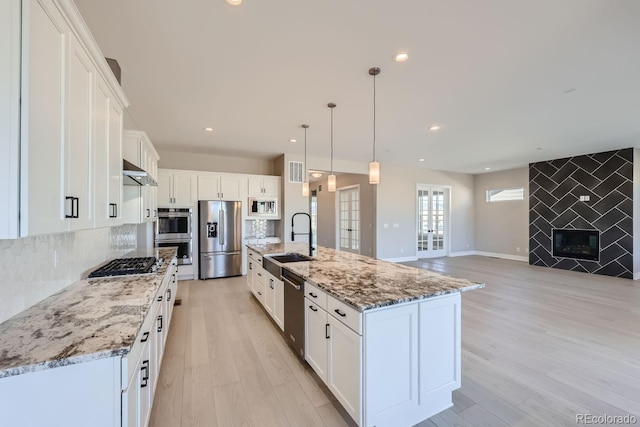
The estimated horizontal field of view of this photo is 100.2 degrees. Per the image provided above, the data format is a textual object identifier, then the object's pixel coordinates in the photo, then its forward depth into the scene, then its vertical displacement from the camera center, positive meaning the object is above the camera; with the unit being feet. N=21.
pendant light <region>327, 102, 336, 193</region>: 11.78 +1.56
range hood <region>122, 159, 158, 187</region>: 7.45 +1.24
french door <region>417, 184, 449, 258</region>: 27.09 -0.61
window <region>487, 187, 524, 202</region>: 26.27 +2.12
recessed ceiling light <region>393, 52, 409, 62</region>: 7.95 +4.79
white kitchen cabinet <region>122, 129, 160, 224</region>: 9.50 +1.16
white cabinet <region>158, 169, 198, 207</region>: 17.48 +1.82
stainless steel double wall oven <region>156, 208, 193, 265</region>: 17.30 -1.02
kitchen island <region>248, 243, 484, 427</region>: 5.25 -2.75
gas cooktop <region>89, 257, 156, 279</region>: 7.20 -1.54
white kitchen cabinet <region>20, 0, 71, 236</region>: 3.18 +1.25
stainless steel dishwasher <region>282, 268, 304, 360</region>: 7.81 -2.96
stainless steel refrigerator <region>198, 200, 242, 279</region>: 18.25 -1.60
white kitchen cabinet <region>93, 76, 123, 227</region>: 5.27 +1.23
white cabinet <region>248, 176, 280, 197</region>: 20.01 +2.20
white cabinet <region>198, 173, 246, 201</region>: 18.61 +2.00
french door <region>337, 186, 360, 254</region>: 26.76 -0.41
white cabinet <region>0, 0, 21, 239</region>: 3.00 +1.13
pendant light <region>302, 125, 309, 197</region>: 14.39 +1.73
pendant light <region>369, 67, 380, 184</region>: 9.62 +1.57
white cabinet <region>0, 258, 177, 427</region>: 3.22 -2.33
